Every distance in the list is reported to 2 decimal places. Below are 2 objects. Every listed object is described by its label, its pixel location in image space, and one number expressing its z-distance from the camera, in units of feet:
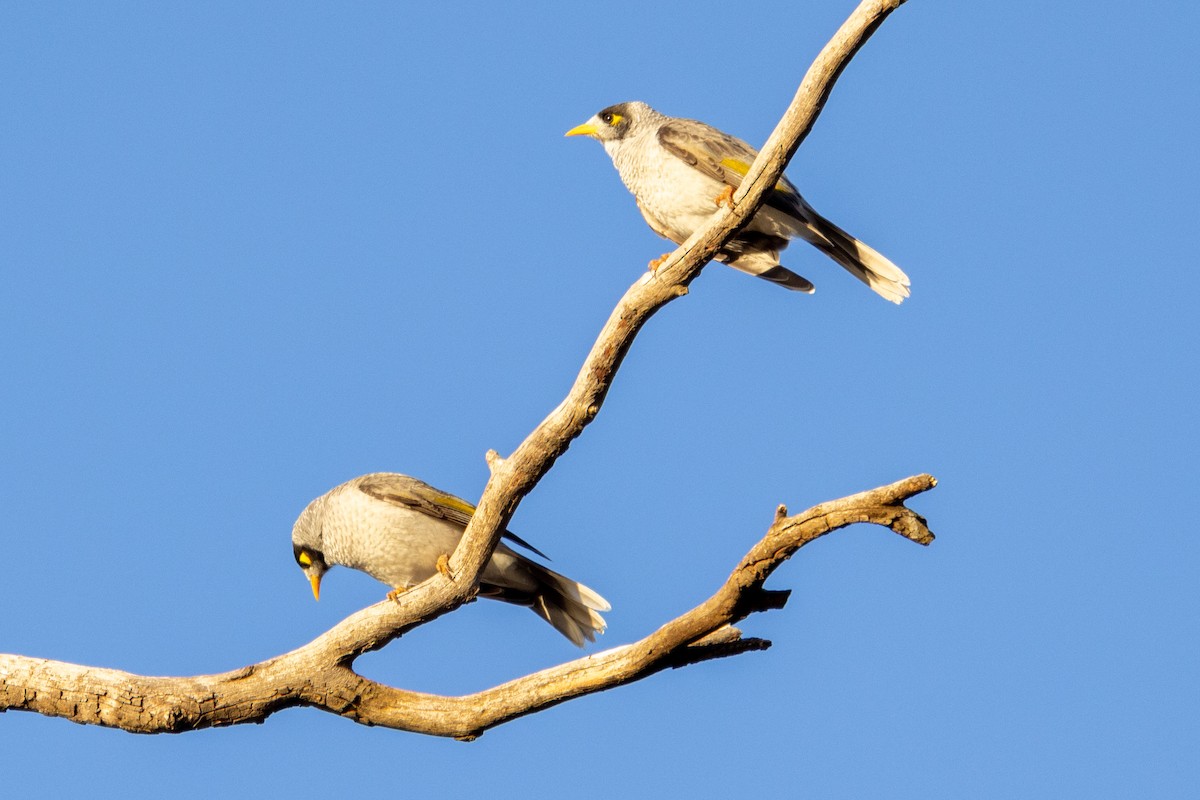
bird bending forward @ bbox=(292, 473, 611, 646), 53.52
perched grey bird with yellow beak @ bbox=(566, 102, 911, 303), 54.34
